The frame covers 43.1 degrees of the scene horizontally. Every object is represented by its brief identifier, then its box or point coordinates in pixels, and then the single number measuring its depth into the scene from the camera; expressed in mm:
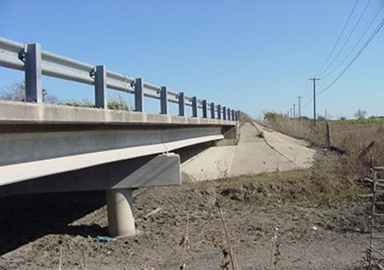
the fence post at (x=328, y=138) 32644
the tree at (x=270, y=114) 72231
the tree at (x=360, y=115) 120412
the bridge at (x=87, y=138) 6248
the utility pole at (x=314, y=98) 76300
